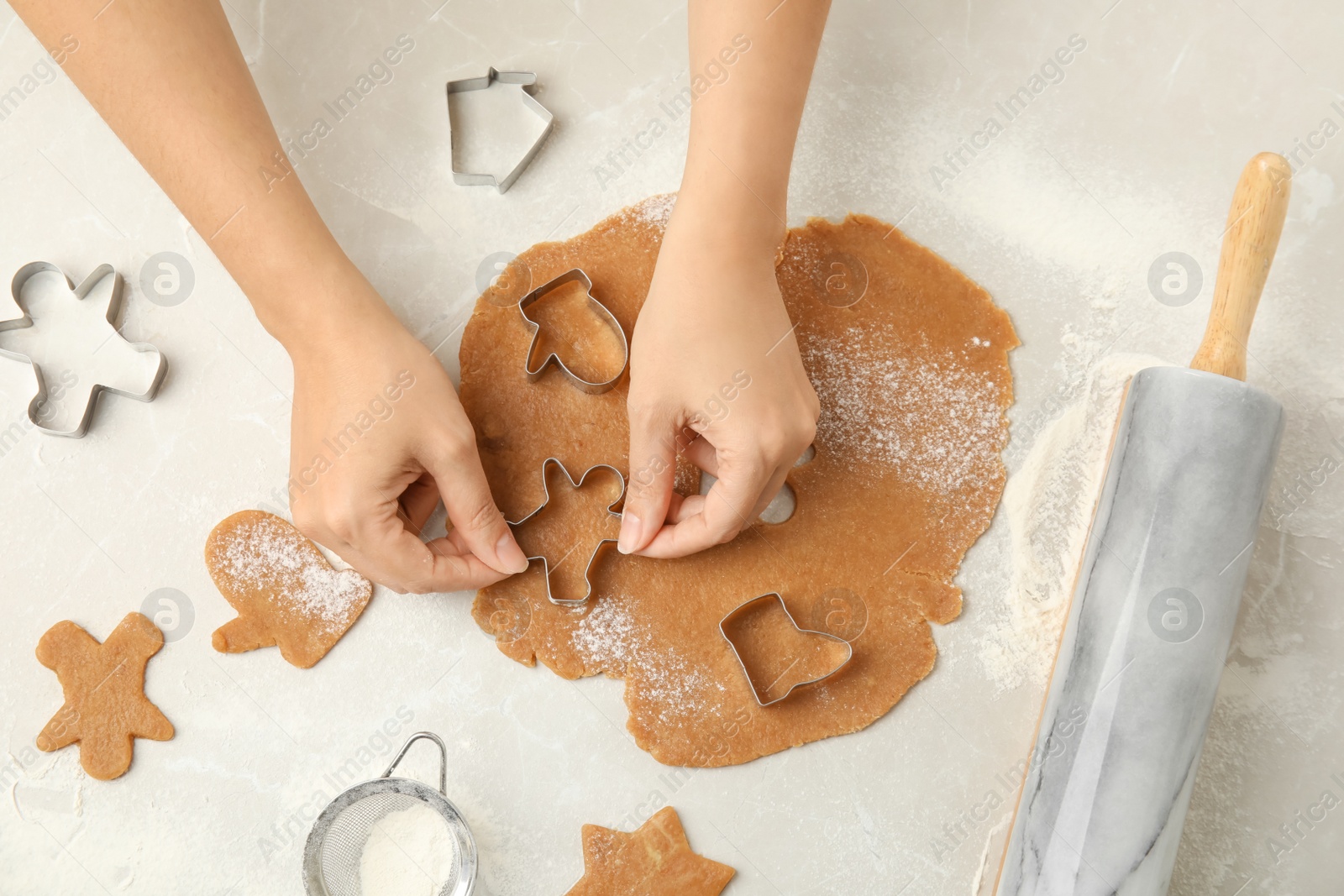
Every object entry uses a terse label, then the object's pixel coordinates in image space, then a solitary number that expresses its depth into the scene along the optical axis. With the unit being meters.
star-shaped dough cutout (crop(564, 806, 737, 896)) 0.78
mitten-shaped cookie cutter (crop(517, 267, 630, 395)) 0.80
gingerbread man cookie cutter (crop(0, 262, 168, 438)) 0.82
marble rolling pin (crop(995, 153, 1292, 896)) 0.73
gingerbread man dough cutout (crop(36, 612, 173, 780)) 0.80
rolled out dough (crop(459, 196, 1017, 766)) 0.79
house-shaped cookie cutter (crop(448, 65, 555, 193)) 0.84
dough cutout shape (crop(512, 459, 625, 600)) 0.80
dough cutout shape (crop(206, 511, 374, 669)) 0.80
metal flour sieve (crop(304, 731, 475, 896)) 0.76
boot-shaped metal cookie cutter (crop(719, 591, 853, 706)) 0.78
